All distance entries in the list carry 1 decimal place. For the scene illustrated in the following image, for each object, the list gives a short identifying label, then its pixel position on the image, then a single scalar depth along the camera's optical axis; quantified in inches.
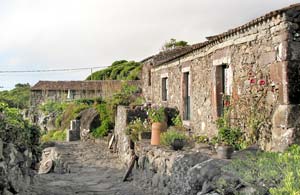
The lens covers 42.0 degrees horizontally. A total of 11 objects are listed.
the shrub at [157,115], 472.1
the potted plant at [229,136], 323.0
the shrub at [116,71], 1366.9
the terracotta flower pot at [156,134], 376.5
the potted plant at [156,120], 378.0
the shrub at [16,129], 219.0
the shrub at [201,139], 374.0
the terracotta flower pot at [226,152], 252.8
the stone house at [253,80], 264.5
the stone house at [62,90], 1317.7
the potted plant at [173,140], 313.4
